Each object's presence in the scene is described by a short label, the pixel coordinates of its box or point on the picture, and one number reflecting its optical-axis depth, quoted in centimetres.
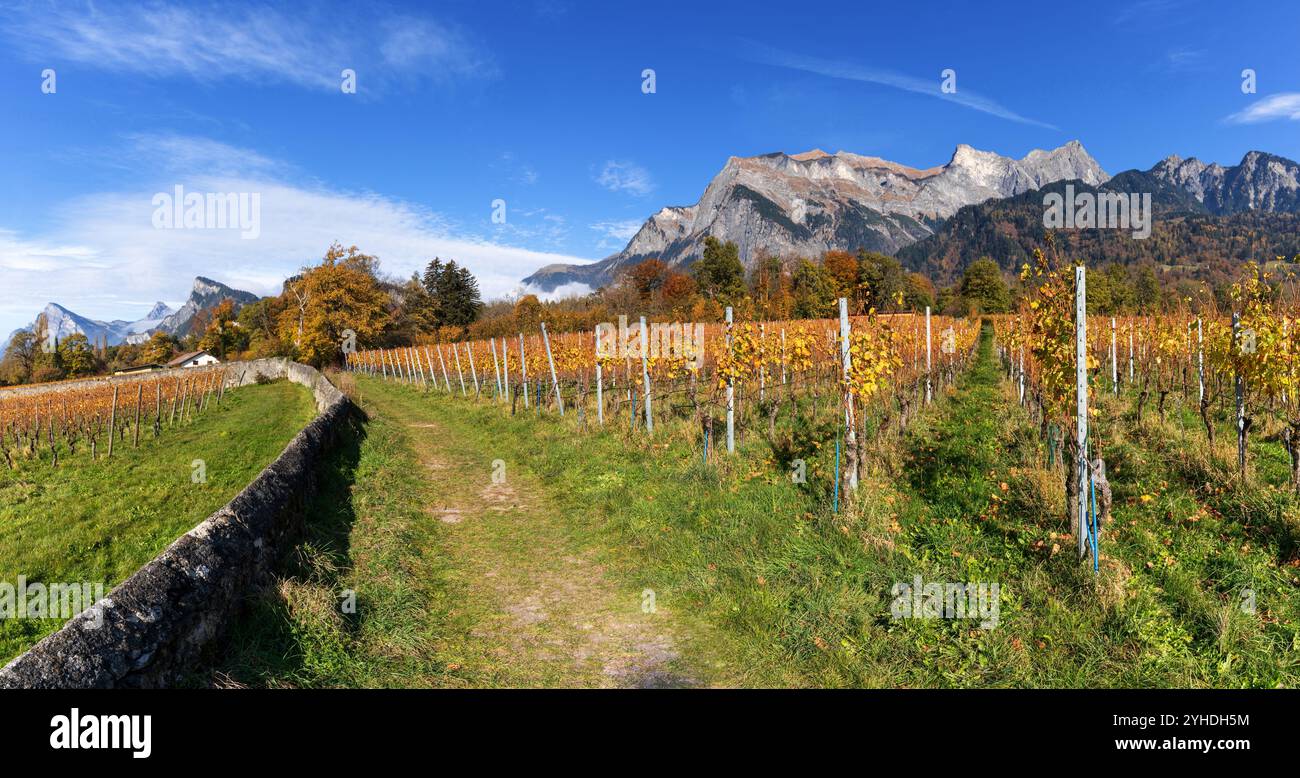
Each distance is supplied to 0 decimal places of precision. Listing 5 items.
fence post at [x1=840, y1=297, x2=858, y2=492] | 744
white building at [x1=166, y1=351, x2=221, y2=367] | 8694
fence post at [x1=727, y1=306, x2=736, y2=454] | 978
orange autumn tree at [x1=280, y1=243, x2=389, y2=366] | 5450
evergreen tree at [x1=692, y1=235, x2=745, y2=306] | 6969
